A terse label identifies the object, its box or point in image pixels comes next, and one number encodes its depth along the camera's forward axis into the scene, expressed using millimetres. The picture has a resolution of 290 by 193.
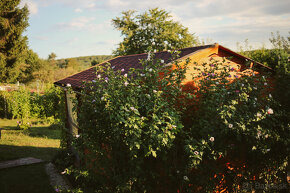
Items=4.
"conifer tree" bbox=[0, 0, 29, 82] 23953
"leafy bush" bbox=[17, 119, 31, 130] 13359
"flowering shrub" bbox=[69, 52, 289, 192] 3439
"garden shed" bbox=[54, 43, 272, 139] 5277
